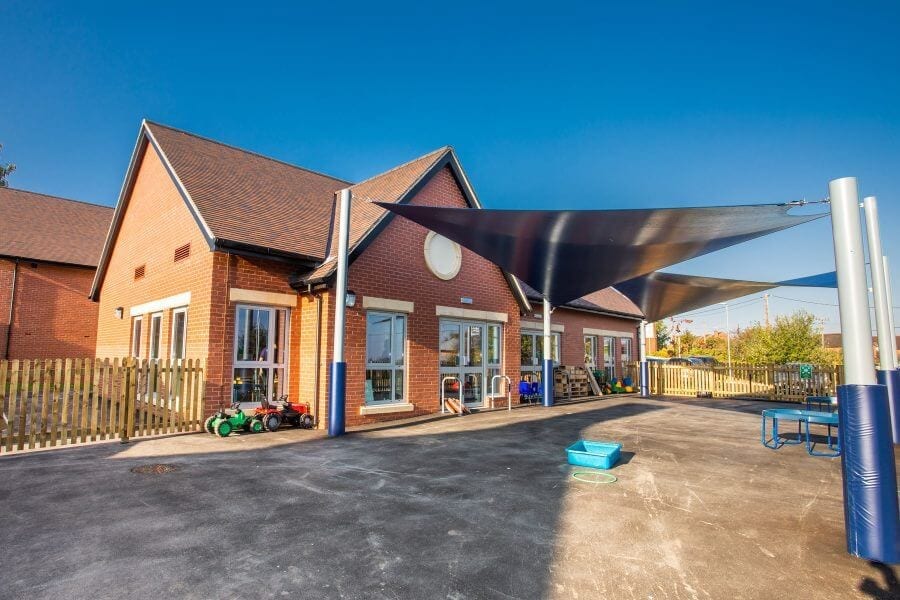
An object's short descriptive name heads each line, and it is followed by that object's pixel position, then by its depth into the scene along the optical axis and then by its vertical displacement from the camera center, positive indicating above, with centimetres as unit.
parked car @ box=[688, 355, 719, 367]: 3560 -71
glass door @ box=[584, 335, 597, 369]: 2050 -3
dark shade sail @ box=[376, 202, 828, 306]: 695 +193
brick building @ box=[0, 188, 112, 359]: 1855 +275
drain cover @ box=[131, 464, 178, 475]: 637 -159
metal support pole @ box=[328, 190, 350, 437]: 912 -23
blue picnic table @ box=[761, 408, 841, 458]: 732 -114
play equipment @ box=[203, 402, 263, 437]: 896 -135
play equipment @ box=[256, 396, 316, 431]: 951 -128
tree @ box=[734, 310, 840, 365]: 2631 +38
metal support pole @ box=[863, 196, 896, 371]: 972 +134
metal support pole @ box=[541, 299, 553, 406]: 1513 -43
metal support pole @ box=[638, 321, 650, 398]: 1957 -78
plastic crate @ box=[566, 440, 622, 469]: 674 -151
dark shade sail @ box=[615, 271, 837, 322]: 1278 +182
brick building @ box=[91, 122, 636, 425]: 1015 +159
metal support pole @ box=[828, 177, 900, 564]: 374 -58
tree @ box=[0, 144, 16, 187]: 3784 +1432
